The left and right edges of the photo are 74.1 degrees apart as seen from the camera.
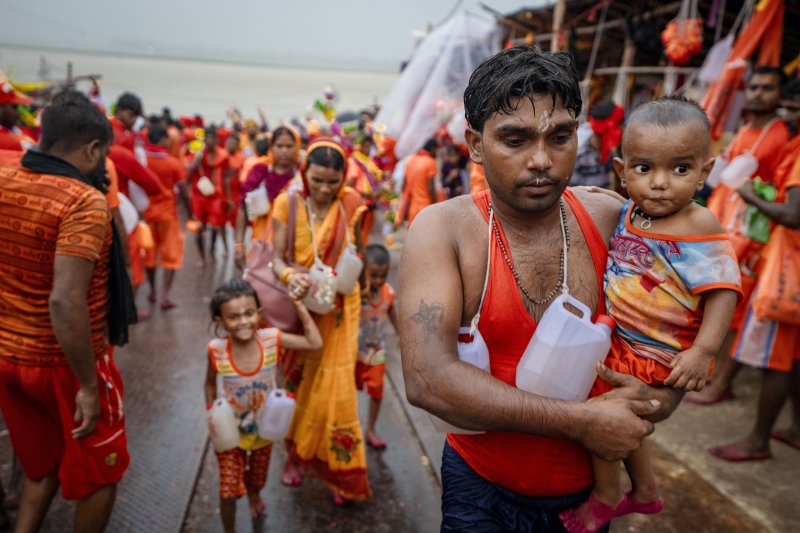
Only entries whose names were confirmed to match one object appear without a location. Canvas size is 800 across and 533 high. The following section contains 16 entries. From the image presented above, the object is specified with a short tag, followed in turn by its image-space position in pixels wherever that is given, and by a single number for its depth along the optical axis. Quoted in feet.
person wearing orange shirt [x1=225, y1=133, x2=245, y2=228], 25.29
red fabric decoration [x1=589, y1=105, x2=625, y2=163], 16.48
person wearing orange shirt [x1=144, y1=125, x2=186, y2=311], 19.79
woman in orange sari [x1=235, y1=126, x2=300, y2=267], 14.42
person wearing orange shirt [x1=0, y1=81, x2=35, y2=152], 11.13
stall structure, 16.46
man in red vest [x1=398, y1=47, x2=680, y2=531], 4.35
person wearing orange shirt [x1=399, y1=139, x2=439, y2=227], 22.72
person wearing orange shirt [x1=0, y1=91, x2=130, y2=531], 6.49
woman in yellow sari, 9.75
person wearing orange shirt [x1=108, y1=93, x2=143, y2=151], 17.97
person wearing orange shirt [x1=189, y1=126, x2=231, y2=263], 24.56
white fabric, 21.62
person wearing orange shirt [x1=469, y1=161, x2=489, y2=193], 19.69
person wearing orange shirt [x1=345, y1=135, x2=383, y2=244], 20.45
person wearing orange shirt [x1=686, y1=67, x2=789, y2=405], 11.43
